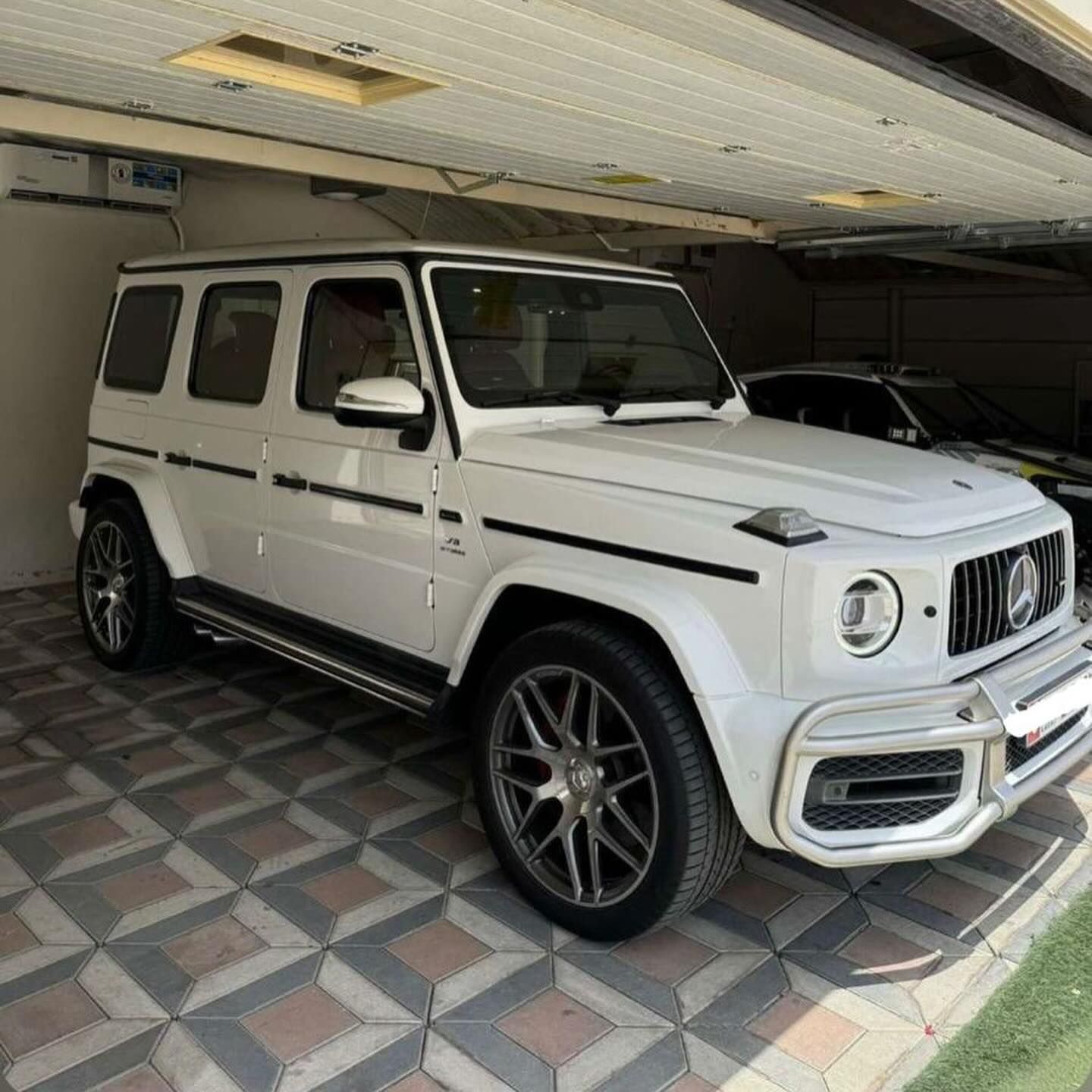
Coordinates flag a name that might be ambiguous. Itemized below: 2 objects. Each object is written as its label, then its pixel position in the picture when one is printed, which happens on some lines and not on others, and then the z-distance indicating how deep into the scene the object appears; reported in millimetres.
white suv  2627
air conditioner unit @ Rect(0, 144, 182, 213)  6227
